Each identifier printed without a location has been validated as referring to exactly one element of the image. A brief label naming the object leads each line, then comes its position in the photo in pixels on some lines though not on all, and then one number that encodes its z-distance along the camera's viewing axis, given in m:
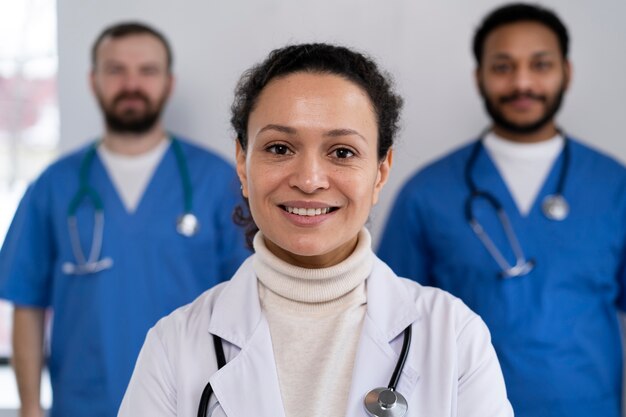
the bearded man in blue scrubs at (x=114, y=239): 2.22
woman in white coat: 1.10
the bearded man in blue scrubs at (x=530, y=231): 1.98
